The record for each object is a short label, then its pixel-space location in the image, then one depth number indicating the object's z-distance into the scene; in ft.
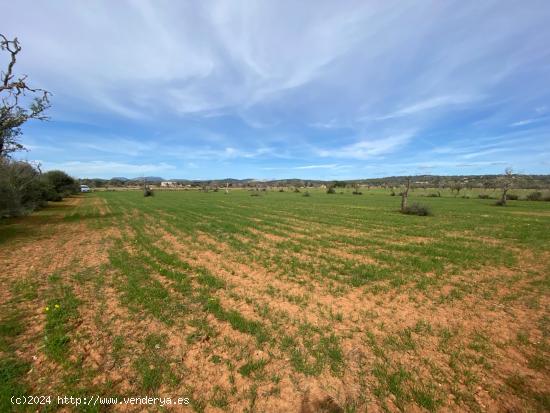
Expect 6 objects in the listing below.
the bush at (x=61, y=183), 145.82
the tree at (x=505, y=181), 135.13
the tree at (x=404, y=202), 95.41
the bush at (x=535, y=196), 168.15
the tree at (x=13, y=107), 46.68
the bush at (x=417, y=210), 88.28
